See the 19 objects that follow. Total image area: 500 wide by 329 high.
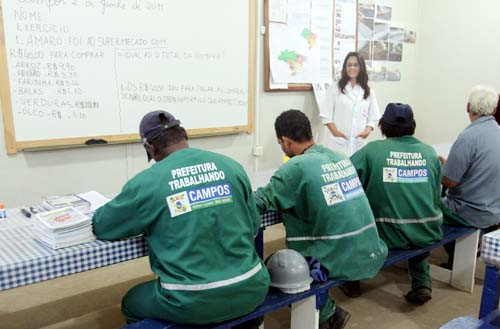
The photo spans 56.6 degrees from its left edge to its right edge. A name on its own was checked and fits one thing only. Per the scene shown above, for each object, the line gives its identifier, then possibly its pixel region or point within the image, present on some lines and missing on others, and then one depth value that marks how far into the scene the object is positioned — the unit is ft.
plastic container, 6.24
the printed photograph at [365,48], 15.89
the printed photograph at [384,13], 16.30
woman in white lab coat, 13.03
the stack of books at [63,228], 5.08
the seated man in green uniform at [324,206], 6.48
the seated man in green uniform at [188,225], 4.91
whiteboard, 9.30
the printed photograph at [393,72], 17.22
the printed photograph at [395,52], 17.11
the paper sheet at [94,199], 6.31
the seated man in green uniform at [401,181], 7.70
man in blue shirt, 8.57
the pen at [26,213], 6.33
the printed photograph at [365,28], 15.75
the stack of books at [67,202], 6.14
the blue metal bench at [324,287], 5.47
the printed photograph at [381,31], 16.30
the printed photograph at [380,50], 16.48
